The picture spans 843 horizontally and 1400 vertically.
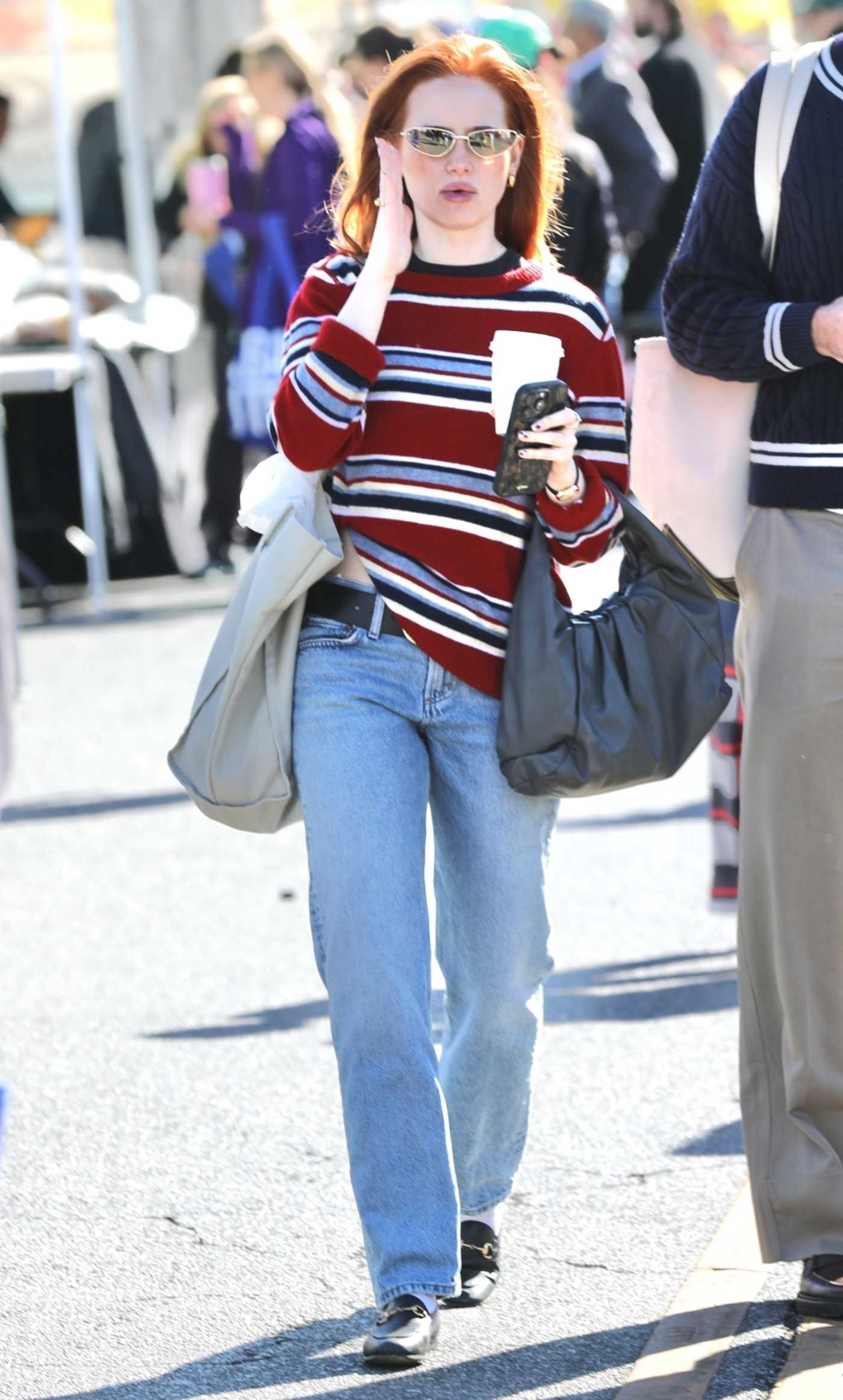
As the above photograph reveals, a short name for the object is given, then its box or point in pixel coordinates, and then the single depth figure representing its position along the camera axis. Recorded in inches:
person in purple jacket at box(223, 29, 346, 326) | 810.8
